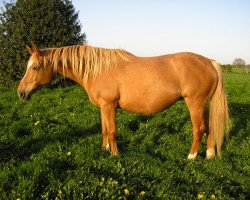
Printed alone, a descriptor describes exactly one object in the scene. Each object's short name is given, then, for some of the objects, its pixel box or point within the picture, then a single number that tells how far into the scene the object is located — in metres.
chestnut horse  5.73
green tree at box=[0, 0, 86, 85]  12.94
